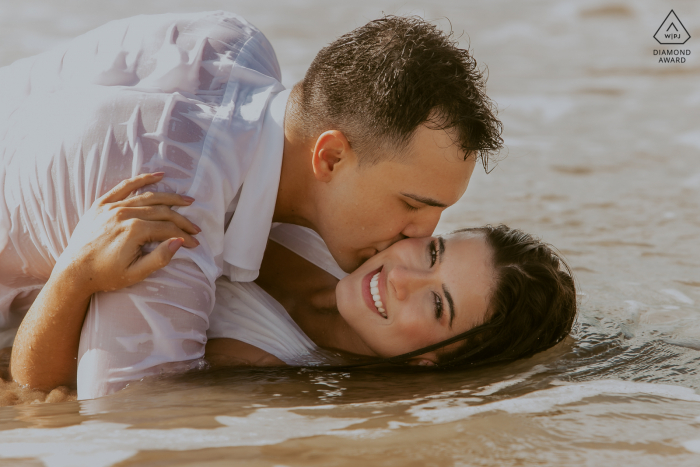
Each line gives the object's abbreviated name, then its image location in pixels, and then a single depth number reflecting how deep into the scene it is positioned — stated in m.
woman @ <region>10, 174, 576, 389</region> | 3.08
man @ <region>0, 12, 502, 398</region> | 2.70
